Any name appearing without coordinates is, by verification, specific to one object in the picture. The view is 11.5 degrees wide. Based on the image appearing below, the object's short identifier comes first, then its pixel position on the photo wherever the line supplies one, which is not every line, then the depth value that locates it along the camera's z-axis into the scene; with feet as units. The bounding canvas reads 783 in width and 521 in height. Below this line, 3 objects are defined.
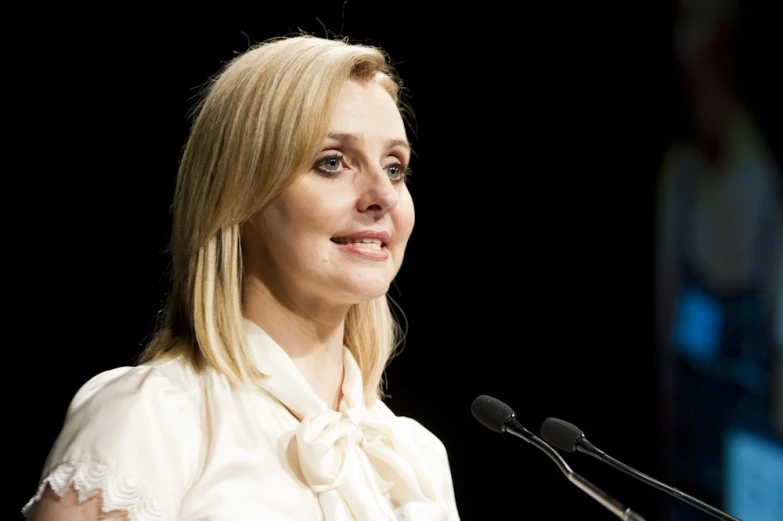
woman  10.30
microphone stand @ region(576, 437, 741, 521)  10.06
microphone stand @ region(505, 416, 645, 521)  9.96
